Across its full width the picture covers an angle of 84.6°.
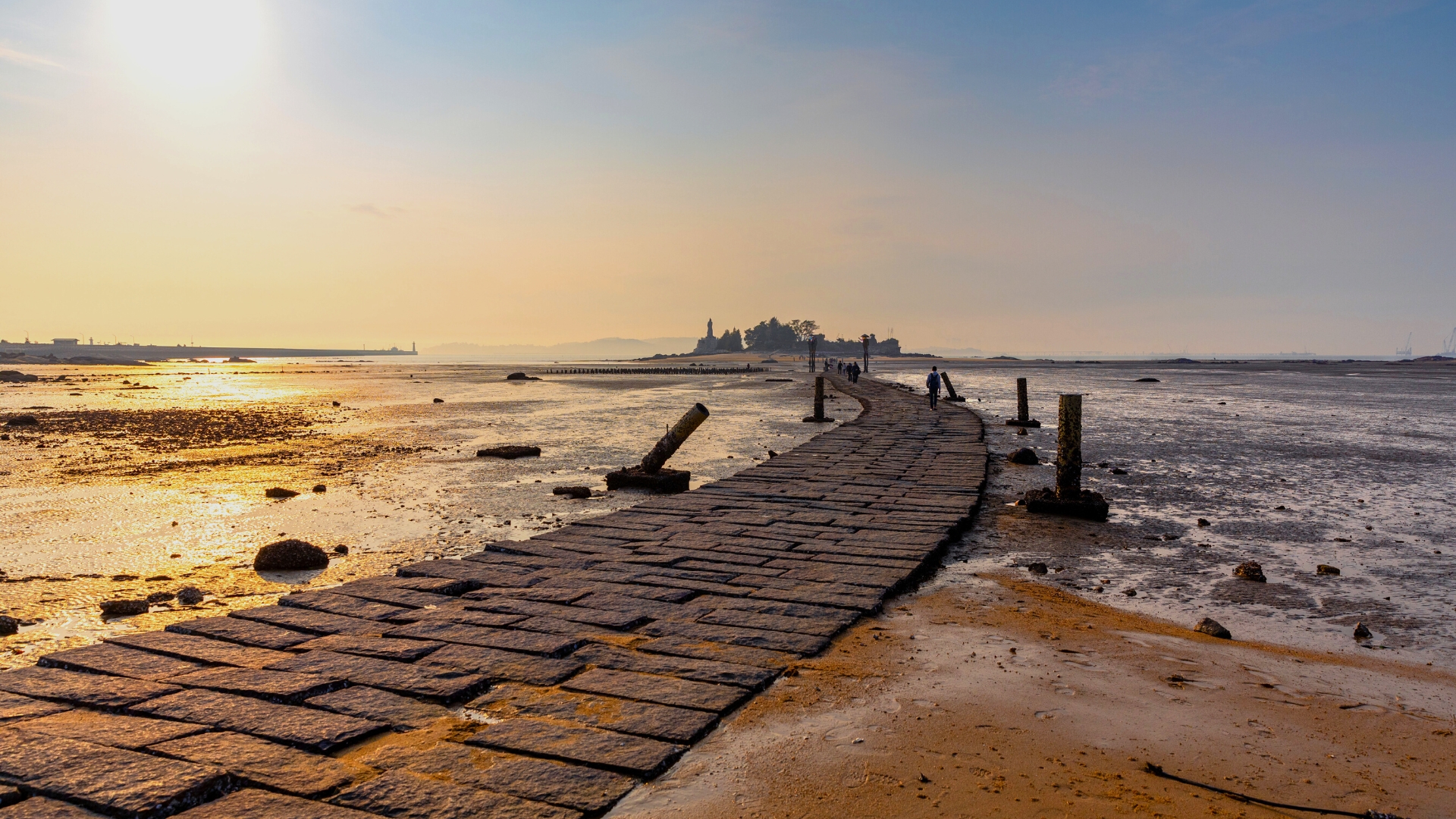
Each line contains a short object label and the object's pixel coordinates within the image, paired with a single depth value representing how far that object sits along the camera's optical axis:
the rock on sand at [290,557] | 6.81
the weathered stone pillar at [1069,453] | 9.59
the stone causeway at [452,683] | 2.97
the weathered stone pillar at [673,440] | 11.30
